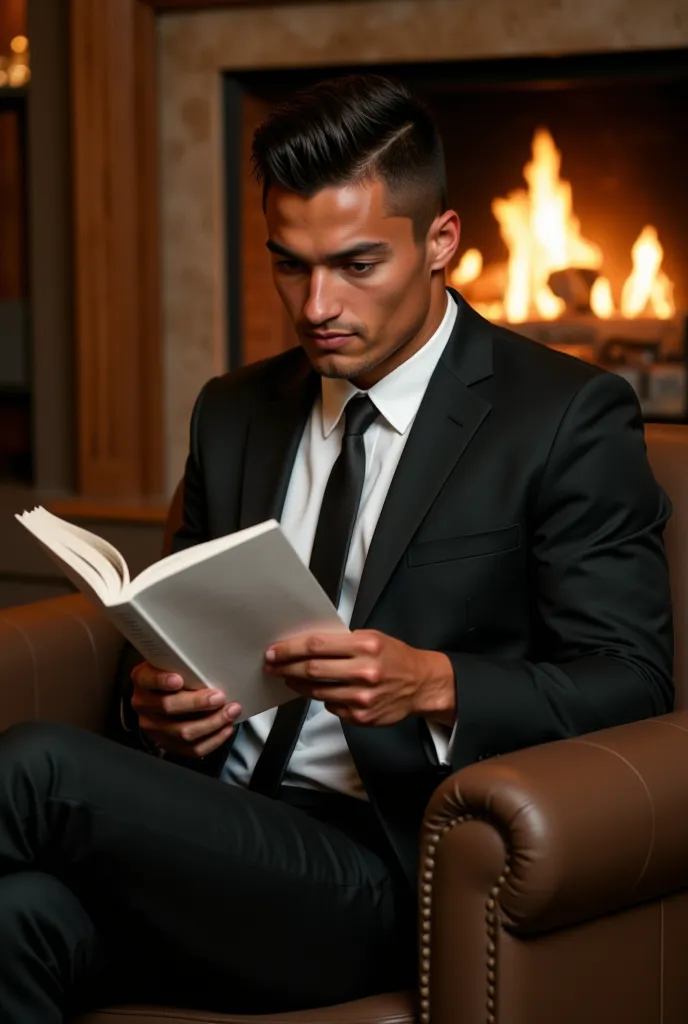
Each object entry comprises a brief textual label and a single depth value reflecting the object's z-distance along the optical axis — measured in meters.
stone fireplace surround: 3.07
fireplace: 3.37
